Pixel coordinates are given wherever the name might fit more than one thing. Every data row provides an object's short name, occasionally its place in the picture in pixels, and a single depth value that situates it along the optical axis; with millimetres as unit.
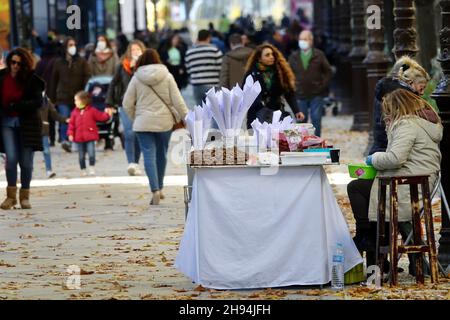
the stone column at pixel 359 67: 31331
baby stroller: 27438
